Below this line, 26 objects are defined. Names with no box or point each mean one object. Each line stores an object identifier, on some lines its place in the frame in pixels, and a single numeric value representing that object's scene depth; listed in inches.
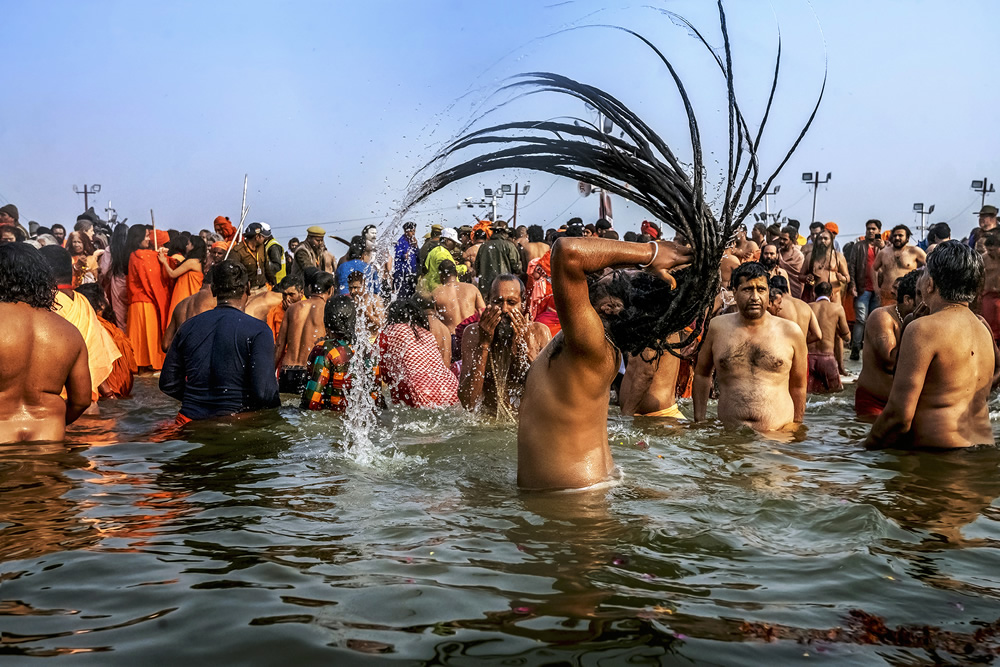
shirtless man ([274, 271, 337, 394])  334.0
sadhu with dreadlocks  140.2
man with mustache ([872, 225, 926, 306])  471.8
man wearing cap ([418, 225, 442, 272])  495.9
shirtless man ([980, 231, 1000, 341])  398.3
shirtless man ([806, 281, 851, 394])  382.3
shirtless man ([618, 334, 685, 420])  269.1
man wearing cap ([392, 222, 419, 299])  400.5
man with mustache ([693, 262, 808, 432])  249.4
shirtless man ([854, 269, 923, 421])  271.9
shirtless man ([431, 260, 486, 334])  403.9
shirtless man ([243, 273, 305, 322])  374.0
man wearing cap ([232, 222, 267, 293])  449.1
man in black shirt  245.1
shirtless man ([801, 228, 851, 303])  489.7
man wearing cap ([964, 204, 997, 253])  485.7
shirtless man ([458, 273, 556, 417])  249.6
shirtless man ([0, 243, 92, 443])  198.1
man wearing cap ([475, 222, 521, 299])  488.4
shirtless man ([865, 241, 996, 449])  198.1
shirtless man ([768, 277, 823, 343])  336.2
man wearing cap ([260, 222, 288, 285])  487.8
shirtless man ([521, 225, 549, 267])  524.1
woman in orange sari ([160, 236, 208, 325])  457.7
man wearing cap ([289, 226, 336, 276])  493.0
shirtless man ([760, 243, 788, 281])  382.3
